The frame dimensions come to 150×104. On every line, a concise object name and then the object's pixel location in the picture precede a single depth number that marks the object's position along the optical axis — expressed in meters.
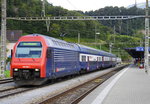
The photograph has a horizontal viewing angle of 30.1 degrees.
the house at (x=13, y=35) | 62.48
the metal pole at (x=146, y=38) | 29.80
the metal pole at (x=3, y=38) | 22.85
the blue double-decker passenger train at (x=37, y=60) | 16.23
